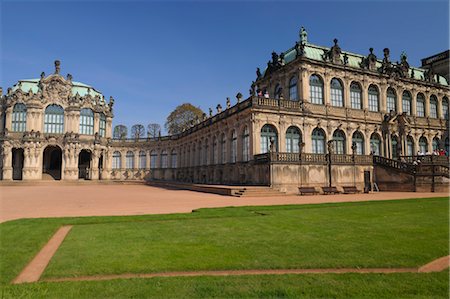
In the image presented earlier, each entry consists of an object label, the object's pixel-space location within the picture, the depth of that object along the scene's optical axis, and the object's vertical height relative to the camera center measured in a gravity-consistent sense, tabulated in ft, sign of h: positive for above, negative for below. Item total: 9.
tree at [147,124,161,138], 247.01 +32.16
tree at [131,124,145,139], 240.34 +29.86
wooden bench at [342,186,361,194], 99.46 -6.70
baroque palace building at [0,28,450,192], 107.45 +17.55
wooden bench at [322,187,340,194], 94.49 -6.59
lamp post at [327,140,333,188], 104.83 +1.94
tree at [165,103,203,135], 233.14 +38.13
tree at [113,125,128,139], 260.21 +31.61
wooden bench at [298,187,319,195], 91.15 -6.37
